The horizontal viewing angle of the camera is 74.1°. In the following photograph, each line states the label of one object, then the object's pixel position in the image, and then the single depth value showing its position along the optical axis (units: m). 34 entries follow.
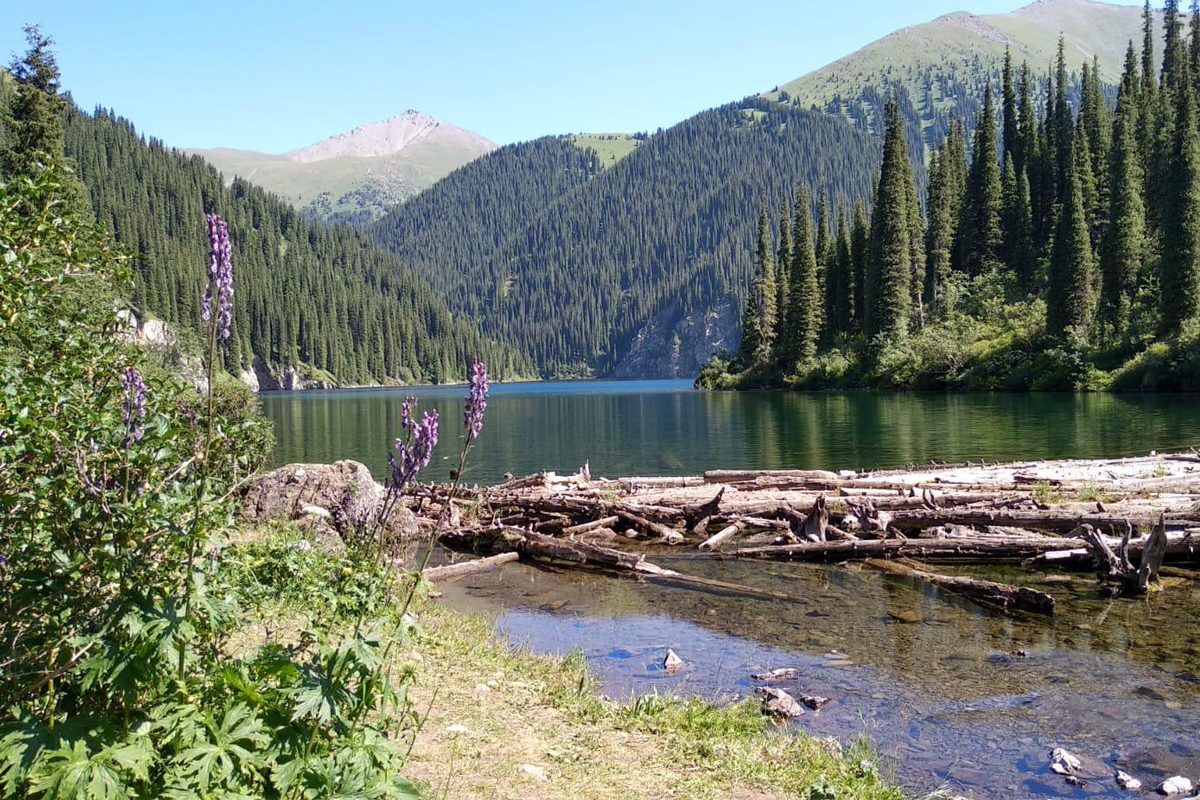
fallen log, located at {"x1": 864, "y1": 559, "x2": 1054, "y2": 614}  12.70
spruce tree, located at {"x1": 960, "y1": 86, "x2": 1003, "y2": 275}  88.81
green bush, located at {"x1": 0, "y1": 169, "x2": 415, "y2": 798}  3.29
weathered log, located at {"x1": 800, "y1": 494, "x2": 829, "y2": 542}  17.25
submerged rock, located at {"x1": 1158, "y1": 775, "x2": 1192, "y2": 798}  7.16
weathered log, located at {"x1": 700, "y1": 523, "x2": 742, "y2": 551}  18.02
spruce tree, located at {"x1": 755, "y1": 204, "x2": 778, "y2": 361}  100.50
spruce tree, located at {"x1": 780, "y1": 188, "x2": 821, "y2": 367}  91.69
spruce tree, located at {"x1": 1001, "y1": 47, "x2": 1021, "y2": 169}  103.25
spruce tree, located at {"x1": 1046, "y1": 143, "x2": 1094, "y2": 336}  67.25
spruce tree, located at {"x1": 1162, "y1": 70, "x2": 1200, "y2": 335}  57.09
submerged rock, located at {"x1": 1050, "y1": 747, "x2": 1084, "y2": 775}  7.76
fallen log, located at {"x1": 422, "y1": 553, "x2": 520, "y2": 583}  16.03
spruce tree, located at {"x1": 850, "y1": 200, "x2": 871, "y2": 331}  90.31
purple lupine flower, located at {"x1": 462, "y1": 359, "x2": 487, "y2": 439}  4.60
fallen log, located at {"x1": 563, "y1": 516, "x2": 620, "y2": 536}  19.42
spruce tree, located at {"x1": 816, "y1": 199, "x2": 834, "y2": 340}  98.44
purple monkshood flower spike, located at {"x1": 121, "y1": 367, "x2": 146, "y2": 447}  3.82
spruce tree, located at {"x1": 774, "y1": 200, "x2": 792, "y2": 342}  102.81
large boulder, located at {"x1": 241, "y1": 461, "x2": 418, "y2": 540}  16.34
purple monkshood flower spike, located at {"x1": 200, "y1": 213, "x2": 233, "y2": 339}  3.68
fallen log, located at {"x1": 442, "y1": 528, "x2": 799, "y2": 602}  15.08
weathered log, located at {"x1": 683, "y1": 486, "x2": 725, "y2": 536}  19.83
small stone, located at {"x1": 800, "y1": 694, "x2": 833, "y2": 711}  9.36
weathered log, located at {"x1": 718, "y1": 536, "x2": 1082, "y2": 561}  15.41
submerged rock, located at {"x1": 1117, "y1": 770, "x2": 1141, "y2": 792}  7.35
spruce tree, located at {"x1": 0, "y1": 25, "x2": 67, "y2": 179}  37.16
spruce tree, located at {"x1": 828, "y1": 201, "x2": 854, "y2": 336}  94.44
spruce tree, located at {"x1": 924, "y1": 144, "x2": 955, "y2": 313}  87.38
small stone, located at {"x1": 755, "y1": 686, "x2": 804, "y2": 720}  9.00
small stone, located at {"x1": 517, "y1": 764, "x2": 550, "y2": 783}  5.97
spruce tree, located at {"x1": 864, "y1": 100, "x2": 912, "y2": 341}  81.19
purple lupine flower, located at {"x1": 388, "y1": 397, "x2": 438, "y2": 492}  4.61
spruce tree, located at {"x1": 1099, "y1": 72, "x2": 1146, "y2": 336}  66.12
